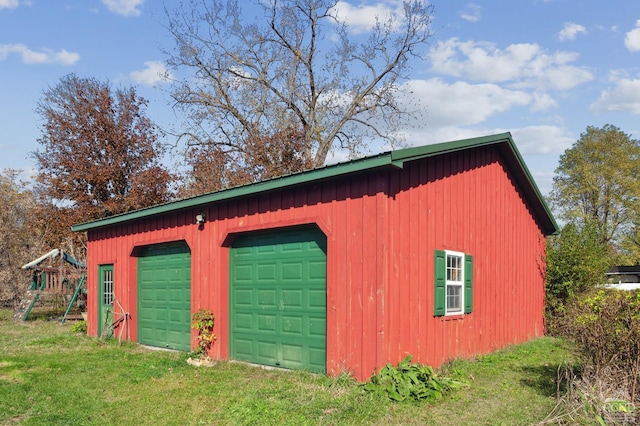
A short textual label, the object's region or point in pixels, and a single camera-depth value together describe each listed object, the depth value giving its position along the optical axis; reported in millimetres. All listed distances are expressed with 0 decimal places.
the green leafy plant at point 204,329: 9727
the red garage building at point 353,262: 7379
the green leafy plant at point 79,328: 15079
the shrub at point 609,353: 5594
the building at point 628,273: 30031
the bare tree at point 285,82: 26734
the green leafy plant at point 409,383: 6539
